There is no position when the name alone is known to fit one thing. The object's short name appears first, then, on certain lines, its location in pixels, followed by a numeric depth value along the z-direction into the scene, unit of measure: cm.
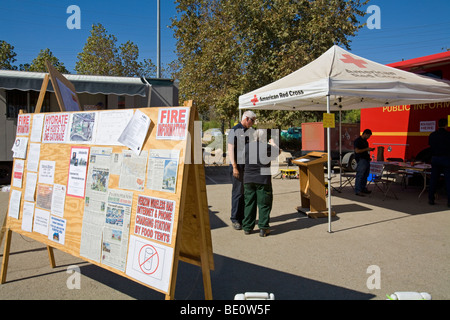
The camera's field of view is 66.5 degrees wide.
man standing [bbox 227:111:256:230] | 558
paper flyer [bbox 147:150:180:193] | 247
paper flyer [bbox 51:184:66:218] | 324
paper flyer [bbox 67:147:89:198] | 308
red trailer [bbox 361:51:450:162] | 893
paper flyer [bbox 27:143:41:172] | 362
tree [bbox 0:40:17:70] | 3575
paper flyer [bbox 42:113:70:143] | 337
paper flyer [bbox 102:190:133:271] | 268
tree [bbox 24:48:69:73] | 3083
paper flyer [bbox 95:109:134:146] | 284
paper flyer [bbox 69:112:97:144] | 310
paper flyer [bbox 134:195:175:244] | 245
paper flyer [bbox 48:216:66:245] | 319
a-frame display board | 247
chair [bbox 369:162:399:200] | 848
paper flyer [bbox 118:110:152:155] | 268
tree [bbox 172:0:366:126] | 1459
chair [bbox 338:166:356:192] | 949
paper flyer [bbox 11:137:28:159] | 381
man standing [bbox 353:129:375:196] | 867
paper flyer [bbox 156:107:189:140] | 248
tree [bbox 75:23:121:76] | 2459
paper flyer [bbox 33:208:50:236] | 340
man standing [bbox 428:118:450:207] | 729
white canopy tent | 571
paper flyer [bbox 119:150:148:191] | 265
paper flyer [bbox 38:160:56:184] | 342
